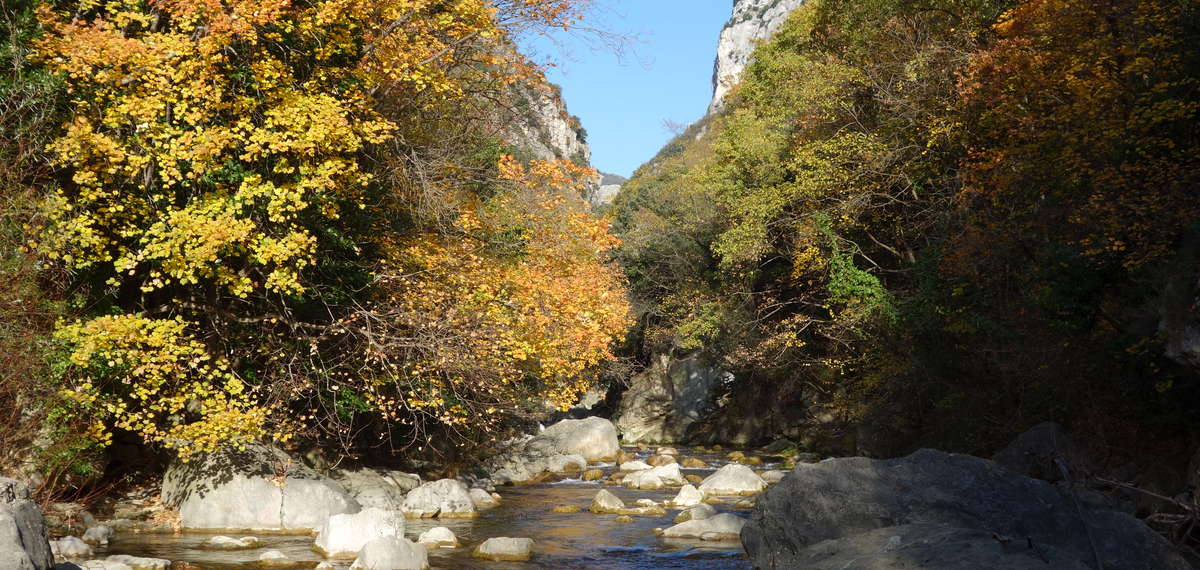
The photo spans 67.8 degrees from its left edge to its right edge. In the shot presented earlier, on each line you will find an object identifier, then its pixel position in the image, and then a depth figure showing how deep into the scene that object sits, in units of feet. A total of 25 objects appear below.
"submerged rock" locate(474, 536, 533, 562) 45.06
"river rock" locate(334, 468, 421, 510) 57.72
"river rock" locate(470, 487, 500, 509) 63.34
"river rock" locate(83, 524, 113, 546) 44.60
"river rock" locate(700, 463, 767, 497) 69.97
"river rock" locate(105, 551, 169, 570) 39.19
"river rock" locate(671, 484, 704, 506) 63.93
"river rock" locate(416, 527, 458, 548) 47.75
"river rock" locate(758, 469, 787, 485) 78.93
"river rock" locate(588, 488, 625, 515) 61.36
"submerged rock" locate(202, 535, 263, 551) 45.14
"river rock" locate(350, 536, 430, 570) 39.86
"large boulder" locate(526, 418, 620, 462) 99.25
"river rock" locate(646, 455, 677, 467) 94.38
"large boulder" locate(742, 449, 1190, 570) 25.44
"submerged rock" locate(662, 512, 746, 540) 50.80
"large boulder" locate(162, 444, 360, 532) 50.26
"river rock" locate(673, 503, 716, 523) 55.32
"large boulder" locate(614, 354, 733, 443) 132.67
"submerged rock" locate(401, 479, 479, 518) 58.03
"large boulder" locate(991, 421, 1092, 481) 45.59
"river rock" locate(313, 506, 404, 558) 44.45
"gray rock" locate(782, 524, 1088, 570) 23.73
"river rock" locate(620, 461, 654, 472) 87.20
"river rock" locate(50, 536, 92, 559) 40.45
